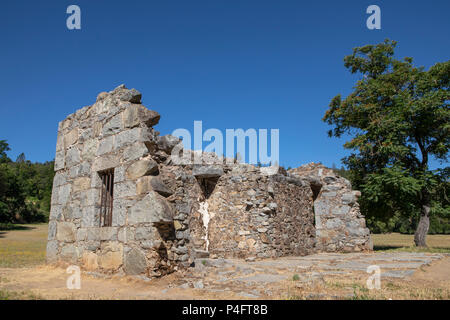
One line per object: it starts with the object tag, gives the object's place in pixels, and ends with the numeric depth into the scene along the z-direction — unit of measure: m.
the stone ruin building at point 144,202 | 5.88
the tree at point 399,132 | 13.59
